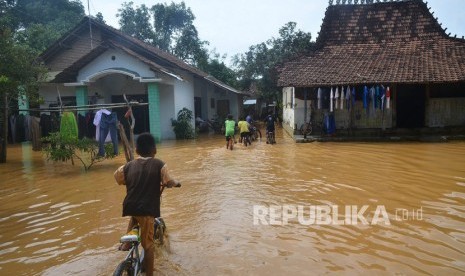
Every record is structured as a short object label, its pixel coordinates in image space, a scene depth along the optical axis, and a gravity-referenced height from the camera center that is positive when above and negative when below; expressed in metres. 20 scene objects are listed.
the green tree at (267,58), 30.58 +5.90
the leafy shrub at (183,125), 18.05 -0.13
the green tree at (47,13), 32.71 +11.37
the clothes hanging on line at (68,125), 10.61 +0.03
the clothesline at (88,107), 8.28 +0.49
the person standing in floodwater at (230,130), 13.63 -0.34
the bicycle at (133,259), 3.11 -1.27
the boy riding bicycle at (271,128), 14.74 -0.34
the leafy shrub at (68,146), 10.22 -0.64
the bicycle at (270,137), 15.20 -0.75
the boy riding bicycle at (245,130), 14.73 -0.39
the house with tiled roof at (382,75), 14.30 +1.74
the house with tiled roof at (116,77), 16.58 +2.40
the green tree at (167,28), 34.25 +9.79
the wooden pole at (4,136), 11.68 -0.29
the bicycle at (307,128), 15.60 -0.41
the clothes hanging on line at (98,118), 10.30 +0.21
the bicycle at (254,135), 17.02 -0.75
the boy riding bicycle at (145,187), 3.43 -0.63
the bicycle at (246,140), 15.00 -0.84
